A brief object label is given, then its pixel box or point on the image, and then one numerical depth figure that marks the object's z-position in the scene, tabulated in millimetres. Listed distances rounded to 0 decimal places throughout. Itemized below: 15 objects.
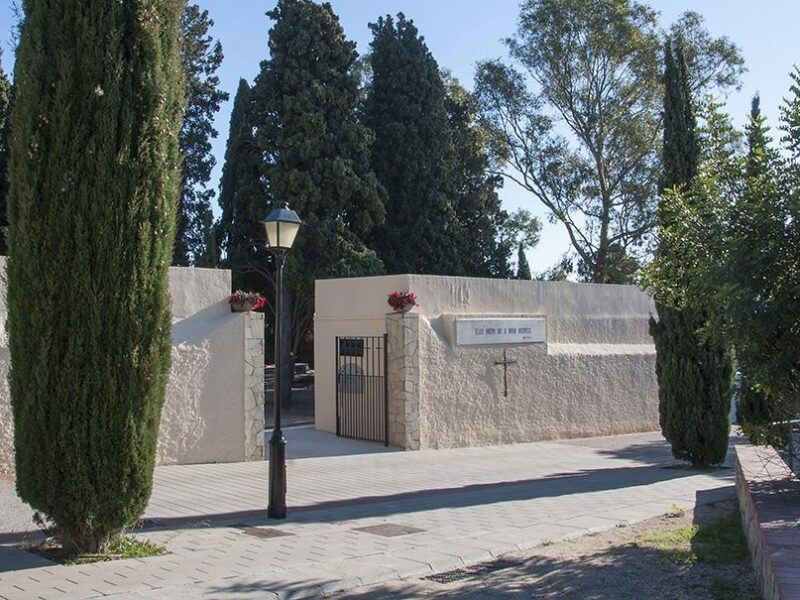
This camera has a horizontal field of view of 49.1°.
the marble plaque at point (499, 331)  16438
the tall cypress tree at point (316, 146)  24344
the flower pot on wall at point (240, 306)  13438
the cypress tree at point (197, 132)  32500
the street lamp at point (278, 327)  9297
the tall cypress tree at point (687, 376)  14047
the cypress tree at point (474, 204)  30156
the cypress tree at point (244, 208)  26000
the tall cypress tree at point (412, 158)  28062
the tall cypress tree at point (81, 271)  6871
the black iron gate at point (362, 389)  15984
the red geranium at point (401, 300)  15359
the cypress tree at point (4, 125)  17538
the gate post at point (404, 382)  15359
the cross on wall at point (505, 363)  17103
